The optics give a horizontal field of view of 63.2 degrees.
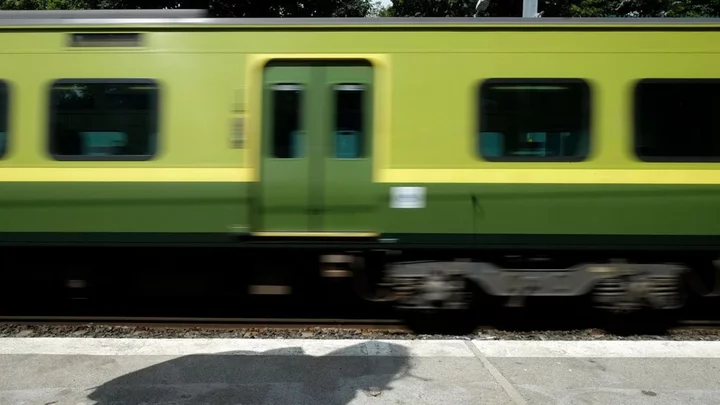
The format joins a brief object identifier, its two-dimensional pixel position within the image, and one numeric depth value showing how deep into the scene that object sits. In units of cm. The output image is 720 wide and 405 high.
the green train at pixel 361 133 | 514
